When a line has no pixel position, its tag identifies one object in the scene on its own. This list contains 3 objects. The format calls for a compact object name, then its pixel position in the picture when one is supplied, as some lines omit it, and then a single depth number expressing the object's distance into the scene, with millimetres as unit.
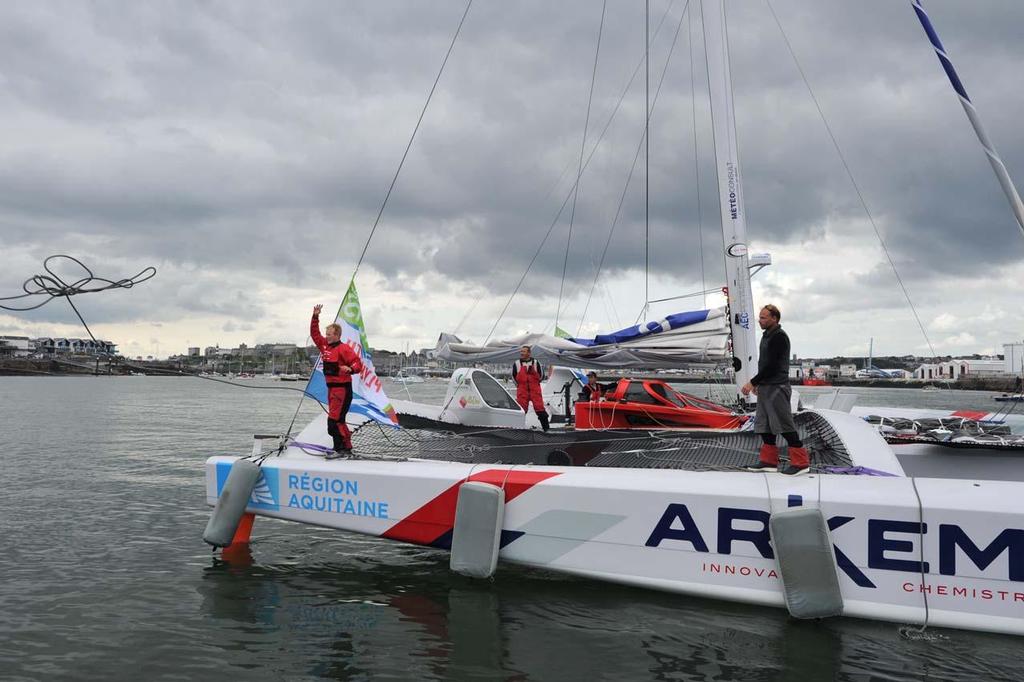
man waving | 6390
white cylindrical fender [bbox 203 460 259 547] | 5914
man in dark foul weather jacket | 5188
